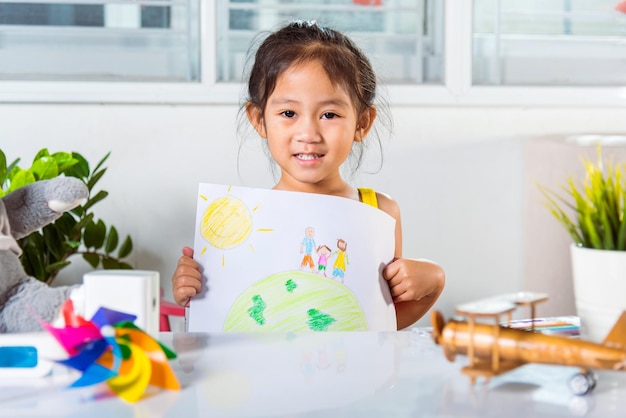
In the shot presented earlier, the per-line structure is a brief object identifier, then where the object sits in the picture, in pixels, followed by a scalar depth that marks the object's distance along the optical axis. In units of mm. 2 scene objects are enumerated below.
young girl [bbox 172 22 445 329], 1155
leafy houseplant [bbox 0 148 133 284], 1612
